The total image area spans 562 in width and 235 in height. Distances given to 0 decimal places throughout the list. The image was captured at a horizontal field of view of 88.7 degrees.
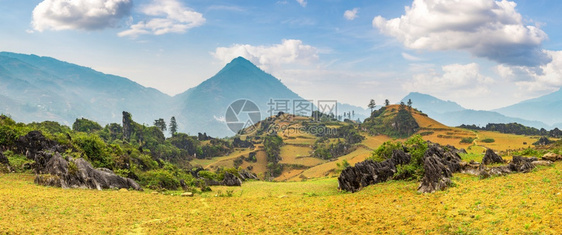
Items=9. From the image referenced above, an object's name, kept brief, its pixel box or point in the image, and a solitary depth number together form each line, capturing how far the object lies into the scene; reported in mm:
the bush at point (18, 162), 34344
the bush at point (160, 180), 39612
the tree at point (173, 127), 165888
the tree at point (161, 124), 158612
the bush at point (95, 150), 43281
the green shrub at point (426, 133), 152488
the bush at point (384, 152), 46281
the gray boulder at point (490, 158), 31453
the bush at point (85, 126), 110306
